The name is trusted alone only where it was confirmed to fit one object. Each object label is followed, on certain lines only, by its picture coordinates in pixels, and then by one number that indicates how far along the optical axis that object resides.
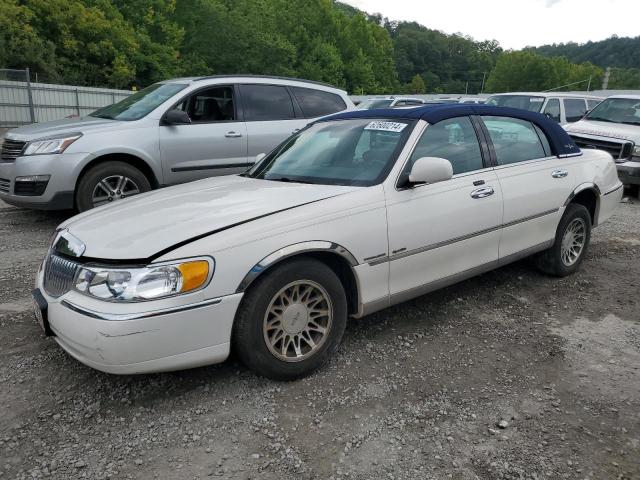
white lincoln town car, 2.59
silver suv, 5.81
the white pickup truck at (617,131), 9.00
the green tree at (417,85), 102.12
